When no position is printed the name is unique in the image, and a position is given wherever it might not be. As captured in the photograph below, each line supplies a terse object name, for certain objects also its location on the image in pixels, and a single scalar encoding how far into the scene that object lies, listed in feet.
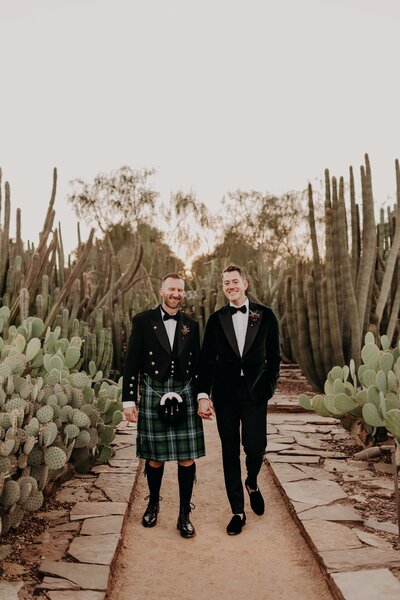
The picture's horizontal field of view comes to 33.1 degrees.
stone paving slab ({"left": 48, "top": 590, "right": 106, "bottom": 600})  9.33
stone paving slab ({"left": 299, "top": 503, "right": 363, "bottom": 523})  12.67
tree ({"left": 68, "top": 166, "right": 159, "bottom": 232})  111.45
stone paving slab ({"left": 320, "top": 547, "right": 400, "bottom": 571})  10.36
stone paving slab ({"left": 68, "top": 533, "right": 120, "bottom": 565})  10.77
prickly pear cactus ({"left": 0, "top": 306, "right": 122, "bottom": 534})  10.84
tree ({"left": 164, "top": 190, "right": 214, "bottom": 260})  94.94
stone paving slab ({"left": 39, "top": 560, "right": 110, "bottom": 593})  9.82
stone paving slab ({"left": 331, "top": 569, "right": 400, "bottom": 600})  9.25
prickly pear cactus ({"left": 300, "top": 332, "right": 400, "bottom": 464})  16.40
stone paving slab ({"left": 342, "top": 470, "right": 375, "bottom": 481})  15.67
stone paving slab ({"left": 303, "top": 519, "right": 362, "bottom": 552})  11.32
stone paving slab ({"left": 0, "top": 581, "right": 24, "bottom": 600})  9.23
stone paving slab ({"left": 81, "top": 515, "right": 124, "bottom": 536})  12.10
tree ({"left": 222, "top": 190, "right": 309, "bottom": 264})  103.86
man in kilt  12.62
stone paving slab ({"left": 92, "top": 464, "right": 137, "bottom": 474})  16.56
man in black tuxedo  12.80
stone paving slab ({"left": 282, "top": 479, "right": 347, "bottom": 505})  13.98
